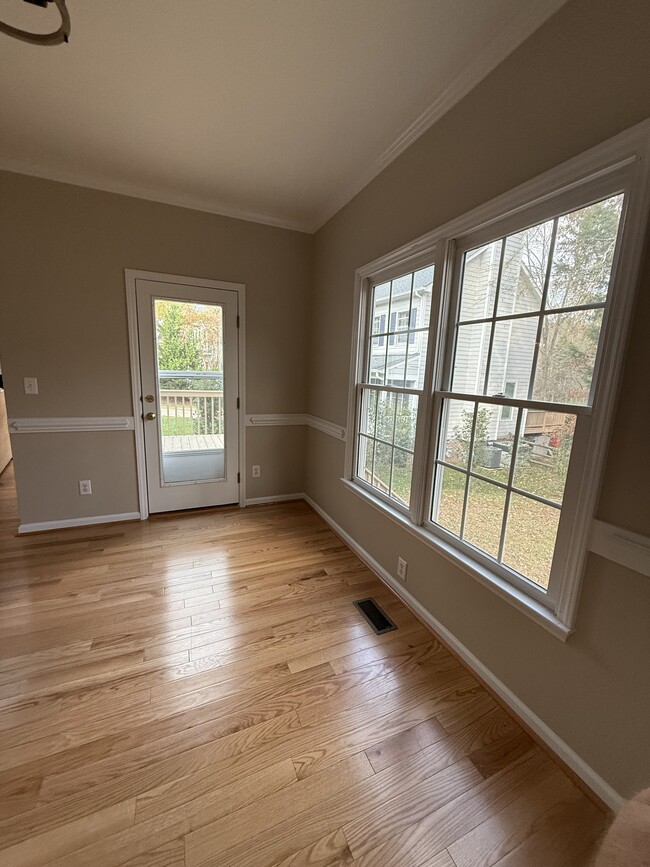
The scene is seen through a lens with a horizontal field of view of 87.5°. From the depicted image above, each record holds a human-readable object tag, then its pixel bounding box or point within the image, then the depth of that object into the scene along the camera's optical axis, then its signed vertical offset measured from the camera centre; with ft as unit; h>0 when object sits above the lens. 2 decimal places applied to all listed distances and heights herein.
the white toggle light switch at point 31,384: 8.28 -0.54
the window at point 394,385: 6.41 -0.15
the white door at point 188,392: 9.25 -0.66
